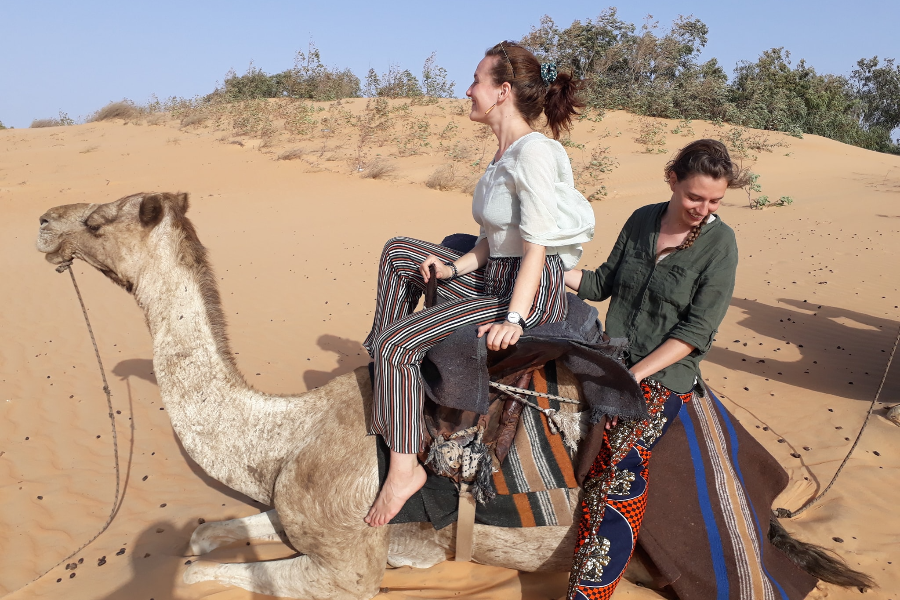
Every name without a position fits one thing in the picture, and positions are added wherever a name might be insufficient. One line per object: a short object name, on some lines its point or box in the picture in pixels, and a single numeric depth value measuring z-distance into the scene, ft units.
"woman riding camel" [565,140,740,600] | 8.24
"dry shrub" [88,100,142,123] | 89.40
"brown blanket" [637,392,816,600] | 8.23
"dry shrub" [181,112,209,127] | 80.43
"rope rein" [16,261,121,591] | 10.59
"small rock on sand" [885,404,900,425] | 16.71
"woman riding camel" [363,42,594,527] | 7.86
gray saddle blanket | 7.91
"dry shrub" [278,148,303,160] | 64.49
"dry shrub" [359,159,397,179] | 59.31
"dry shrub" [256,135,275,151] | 68.28
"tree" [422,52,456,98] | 91.91
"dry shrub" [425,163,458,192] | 55.83
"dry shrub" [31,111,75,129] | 97.14
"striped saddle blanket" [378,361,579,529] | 8.62
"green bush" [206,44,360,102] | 91.04
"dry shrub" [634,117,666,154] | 67.26
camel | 9.28
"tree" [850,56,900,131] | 117.52
